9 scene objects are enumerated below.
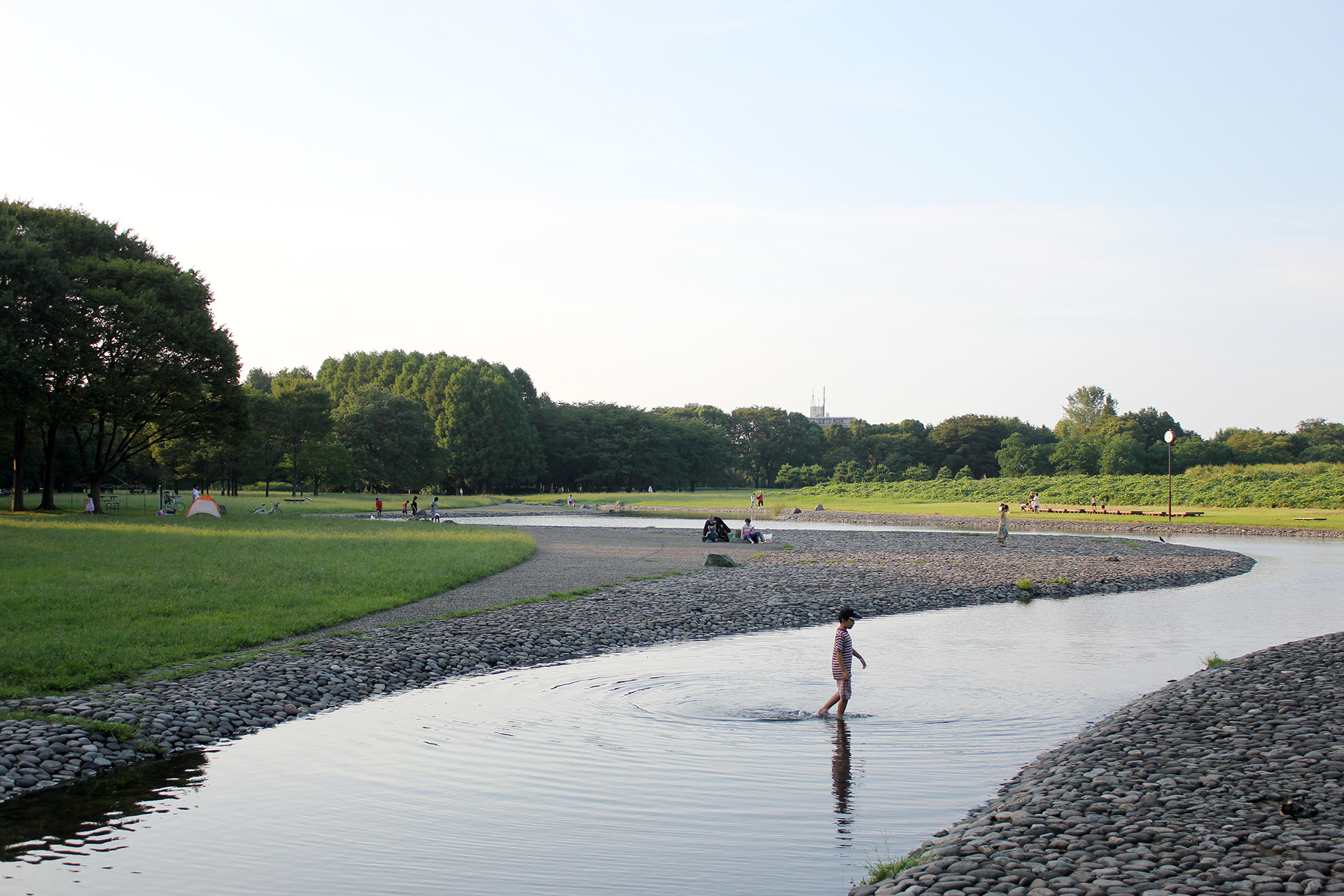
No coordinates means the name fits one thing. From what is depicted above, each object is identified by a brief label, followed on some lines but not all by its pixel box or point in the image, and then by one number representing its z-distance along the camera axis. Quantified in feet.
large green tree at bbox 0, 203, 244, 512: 133.39
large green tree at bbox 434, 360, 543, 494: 371.76
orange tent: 158.81
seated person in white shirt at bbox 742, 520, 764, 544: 135.33
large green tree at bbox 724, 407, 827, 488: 472.85
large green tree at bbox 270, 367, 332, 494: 280.72
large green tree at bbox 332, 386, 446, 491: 329.52
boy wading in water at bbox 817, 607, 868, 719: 39.34
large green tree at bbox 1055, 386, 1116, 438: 505.25
